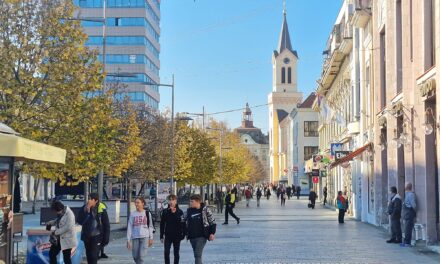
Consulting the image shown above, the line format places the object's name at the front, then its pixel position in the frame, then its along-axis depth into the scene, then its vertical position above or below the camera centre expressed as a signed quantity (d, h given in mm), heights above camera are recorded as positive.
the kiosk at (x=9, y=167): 12031 +460
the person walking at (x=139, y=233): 13984 -780
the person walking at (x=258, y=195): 62125 -239
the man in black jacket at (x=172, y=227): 14977 -713
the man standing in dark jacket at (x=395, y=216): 22094 -701
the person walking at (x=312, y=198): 53759 -421
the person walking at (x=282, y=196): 64319 -331
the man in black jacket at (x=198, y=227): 13953 -660
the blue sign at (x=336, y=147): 44469 +2814
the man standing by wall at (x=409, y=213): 20672 -568
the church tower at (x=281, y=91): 146250 +21257
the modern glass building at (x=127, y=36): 83750 +18306
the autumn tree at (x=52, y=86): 17750 +2680
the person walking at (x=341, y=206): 33219 -601
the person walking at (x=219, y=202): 48203 -620
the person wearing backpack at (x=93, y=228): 14161 -698
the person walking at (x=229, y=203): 34028 -491
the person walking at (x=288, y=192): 85581 +92
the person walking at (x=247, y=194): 60762 -151
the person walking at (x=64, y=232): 13516 -738
